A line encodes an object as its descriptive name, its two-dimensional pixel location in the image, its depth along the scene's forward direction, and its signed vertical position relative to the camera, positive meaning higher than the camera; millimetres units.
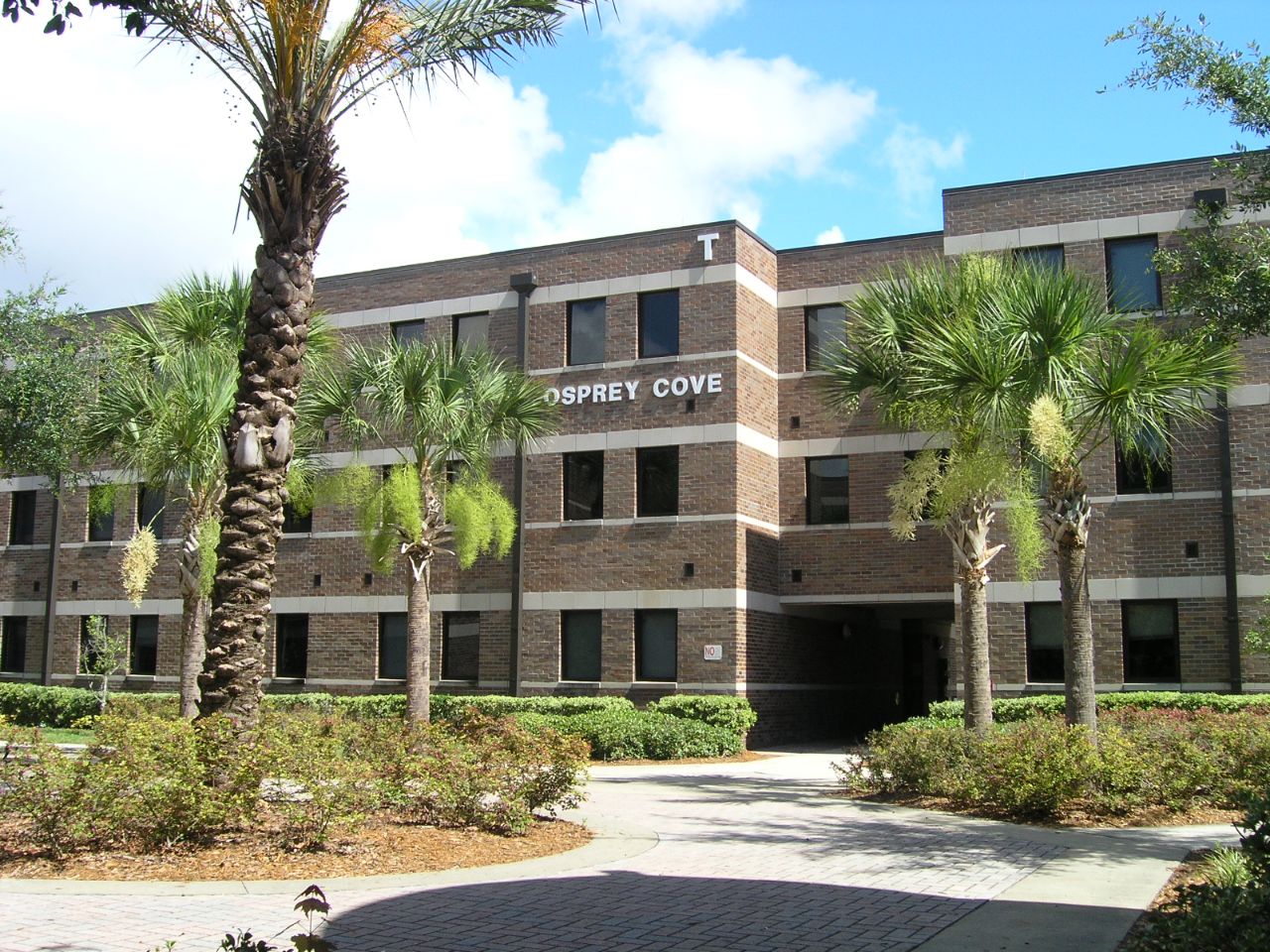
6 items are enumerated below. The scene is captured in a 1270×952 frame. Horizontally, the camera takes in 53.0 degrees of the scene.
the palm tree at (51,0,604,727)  11477 +3701
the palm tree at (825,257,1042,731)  15250 +2883
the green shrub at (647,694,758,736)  24031 -1608
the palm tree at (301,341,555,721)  21203 +3231
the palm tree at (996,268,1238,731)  14250 +2762
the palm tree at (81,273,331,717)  21094 +3583
